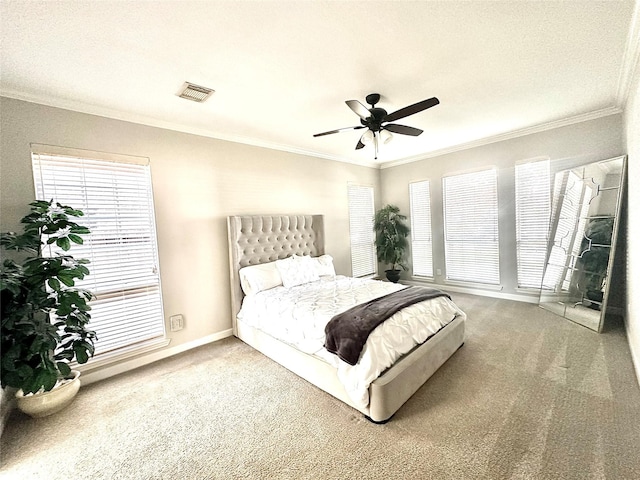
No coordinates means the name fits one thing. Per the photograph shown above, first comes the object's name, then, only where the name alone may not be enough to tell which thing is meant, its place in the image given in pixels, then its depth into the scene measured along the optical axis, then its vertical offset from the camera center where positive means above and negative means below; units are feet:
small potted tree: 17.57 -1.02
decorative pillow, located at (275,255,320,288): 11.93 -2.04
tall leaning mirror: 10.31 -1.21
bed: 6.41 -3.75
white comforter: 6.51 -3.03
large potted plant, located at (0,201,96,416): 6.26 -1.81
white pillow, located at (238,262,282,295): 11.21 -2.13
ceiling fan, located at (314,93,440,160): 8.04 +3.25
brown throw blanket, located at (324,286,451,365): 6.54 -2.66
